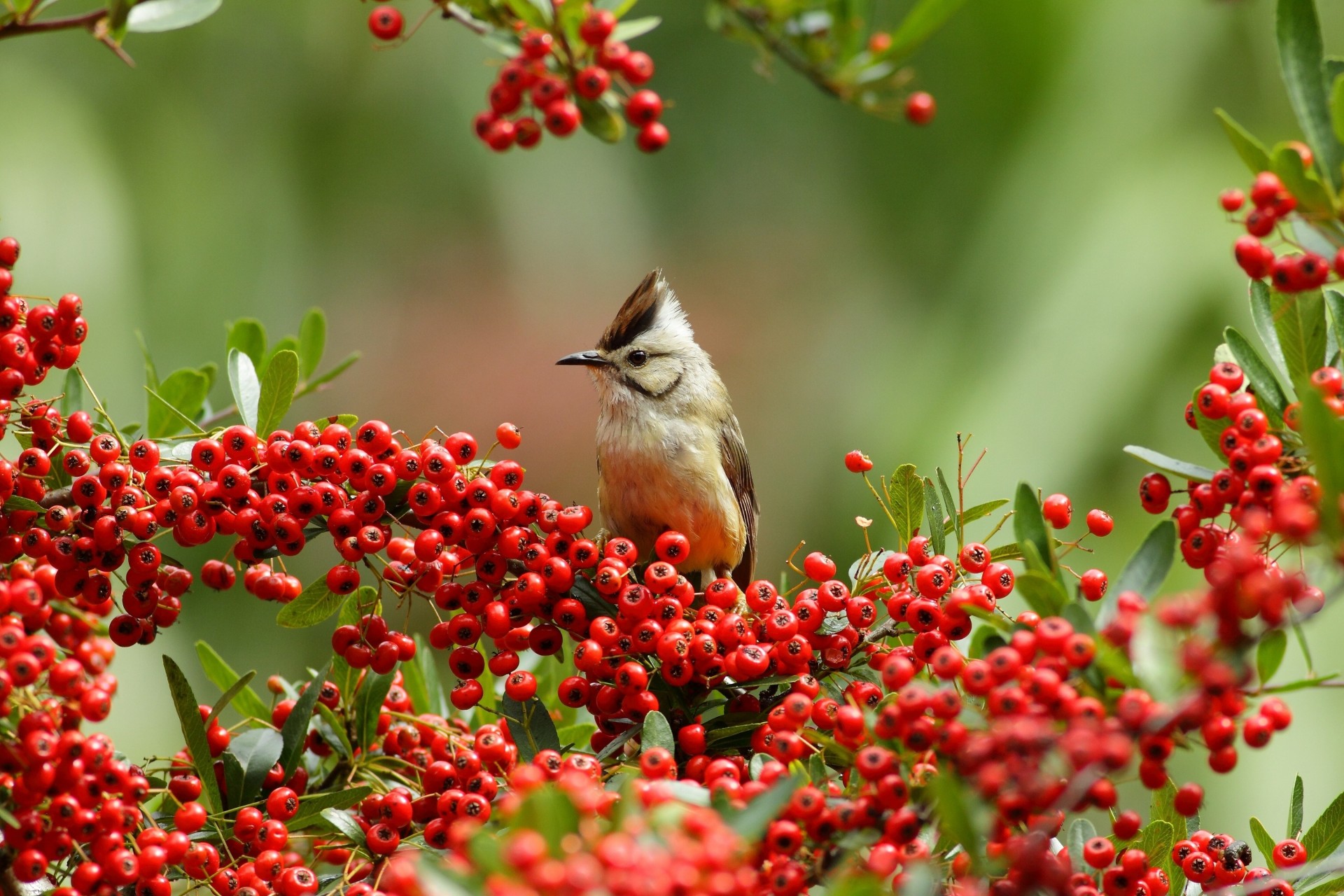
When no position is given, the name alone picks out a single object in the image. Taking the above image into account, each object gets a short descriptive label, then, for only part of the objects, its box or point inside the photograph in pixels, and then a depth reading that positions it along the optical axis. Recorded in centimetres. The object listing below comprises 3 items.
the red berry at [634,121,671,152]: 484
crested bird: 728
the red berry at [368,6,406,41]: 500
